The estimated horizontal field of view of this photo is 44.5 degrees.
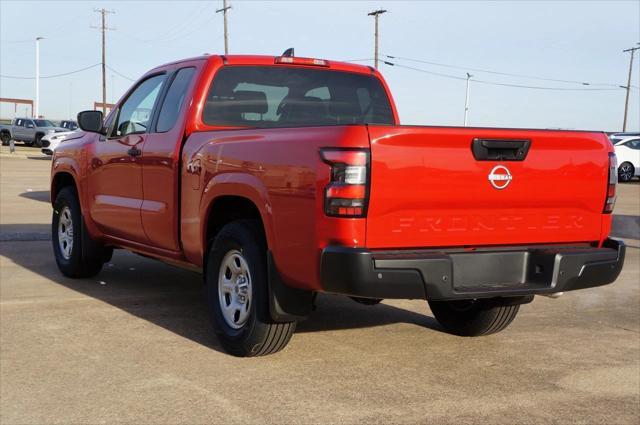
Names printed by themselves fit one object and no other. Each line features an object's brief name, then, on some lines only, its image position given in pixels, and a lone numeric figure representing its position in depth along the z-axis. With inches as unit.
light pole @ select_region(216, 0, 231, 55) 2066.9
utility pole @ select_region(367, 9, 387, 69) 1951.8
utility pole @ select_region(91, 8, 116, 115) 2696.9
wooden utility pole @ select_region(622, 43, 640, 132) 2843.0
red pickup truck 159.5
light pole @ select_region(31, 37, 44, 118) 2380.7
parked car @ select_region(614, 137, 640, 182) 1193.4
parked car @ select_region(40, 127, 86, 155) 1290.6
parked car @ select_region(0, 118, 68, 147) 1793.8
